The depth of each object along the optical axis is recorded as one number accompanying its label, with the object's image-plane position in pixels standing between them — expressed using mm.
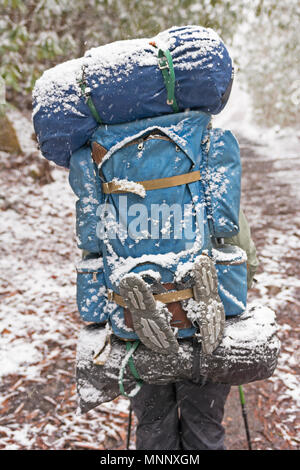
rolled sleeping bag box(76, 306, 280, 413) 1585
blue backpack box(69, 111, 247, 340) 1507
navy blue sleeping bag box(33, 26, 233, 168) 1431
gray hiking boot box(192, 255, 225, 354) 1475
